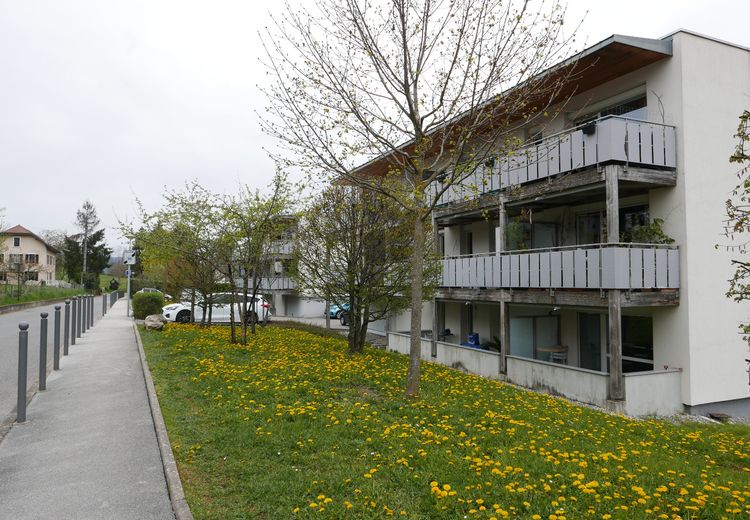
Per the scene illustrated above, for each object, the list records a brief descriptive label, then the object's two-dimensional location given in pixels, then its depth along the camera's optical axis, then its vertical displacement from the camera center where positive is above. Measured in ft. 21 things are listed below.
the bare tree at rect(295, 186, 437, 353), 43.27 +2.32
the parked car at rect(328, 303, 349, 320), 102.09 -6.96
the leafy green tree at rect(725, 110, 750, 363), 20.48 +2.70
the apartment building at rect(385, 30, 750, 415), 37.22 +3.86
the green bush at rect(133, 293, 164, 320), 75.92 -3.53
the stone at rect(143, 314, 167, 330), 57.62 -4.81
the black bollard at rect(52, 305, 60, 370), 34.17 -4.22
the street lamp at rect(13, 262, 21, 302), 119.75 +0.11
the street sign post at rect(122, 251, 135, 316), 84.84 +3.70
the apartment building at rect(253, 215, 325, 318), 50.75 -0.19
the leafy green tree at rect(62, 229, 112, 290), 217.77 +10.44
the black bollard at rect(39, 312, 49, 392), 28.04 -4.27
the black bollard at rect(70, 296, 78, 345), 49.23 -4.28
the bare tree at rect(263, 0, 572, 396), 26.07 +9.76
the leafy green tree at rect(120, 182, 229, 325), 48.42 +4.02
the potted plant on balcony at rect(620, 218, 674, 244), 39.06 +3.57
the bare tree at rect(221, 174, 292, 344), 45.78 +4.66
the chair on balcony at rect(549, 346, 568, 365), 50.15 -7.42
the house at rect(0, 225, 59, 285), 190.79 +13.85
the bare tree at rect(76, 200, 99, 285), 248.63 +28.91
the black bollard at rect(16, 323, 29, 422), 23.07 -4.23
